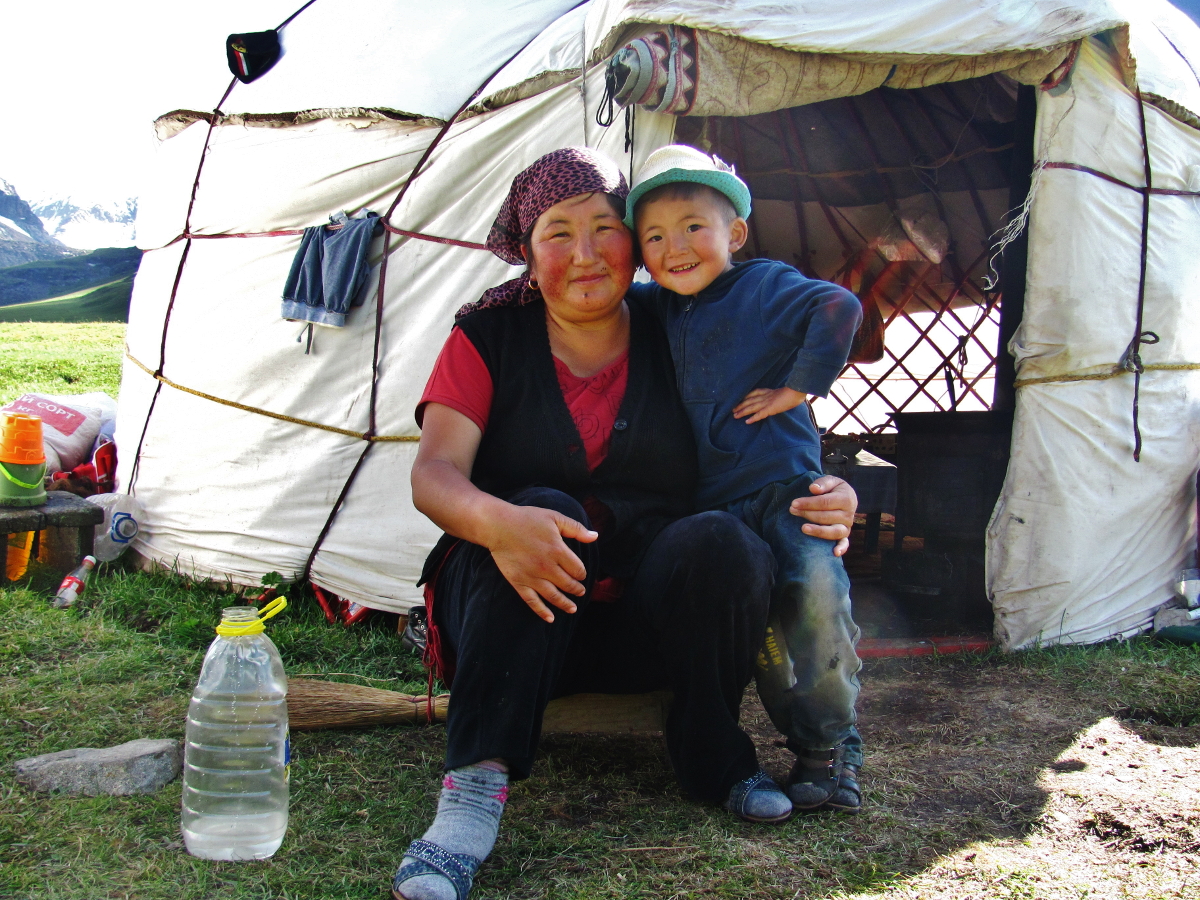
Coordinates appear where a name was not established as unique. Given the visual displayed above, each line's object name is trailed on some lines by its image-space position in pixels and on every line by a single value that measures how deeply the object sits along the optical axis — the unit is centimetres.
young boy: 136
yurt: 202
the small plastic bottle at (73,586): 248
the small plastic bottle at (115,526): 273
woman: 118
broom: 169
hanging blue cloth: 242
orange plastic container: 259
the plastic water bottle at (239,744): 129
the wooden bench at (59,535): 261
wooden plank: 157
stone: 141
